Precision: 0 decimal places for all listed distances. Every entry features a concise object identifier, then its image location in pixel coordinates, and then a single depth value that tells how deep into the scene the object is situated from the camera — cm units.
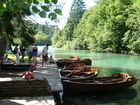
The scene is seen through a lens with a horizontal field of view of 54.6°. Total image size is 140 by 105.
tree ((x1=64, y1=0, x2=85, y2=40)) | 5471
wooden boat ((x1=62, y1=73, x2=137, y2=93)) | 698
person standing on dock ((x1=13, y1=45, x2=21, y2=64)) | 1072
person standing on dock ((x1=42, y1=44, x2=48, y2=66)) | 1044
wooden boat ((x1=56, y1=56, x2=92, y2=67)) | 1547
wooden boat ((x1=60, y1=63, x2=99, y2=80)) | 913
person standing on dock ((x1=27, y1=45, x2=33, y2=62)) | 1200
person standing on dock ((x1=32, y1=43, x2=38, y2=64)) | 1049
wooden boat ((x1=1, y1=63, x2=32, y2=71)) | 973
